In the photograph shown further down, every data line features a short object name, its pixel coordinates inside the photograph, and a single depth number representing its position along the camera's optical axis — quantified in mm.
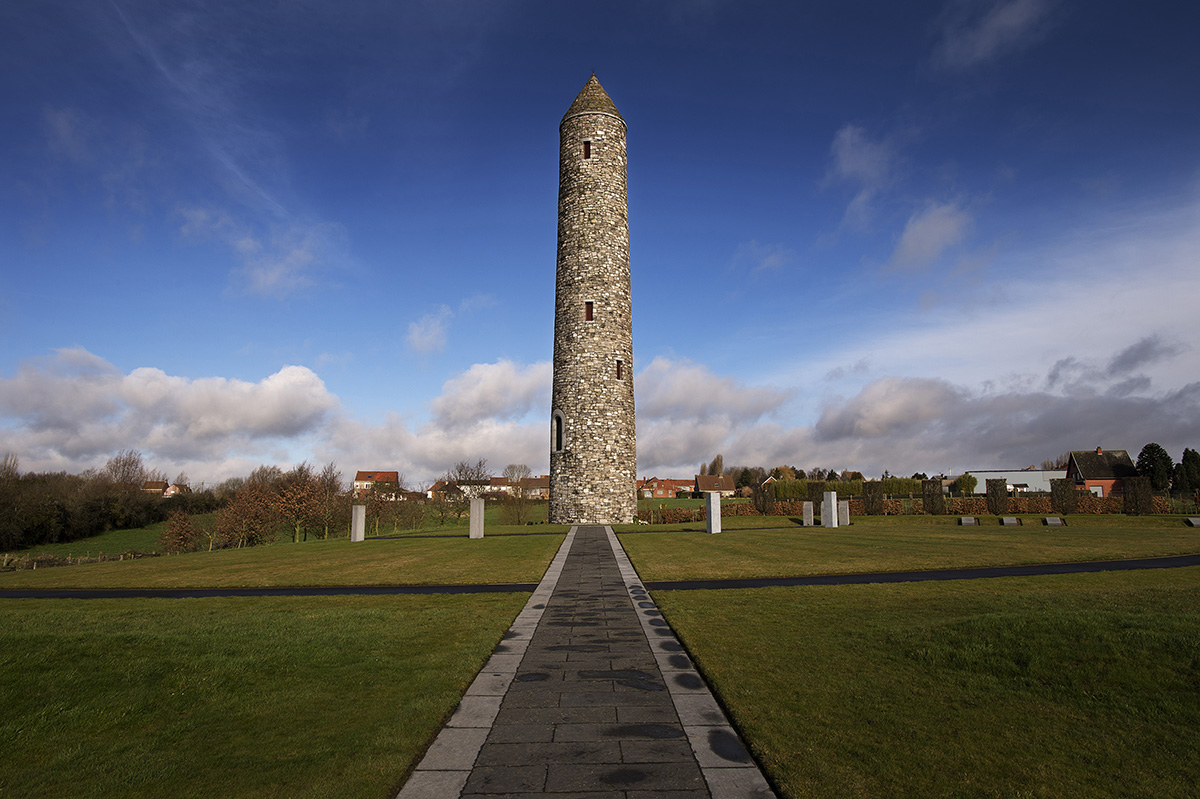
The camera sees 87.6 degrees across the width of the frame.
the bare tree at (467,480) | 42531
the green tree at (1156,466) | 63250
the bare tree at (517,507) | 34516
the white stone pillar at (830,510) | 26234
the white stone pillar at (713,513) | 23516
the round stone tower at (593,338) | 29625
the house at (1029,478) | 74500
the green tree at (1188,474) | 61200
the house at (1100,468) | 68812
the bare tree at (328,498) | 33006
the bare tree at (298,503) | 32719
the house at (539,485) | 91344
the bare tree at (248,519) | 32094
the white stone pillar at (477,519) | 22891
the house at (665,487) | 122862
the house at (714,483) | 108288
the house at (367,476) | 122538
